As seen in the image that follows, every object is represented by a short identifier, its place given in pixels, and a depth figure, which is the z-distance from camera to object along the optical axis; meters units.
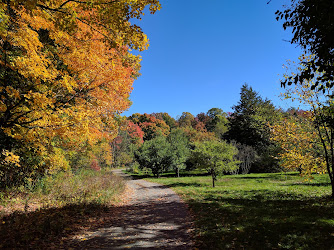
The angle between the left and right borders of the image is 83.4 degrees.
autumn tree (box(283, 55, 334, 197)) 8.59
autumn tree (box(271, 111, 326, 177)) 8.77
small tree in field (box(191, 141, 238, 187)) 15.62
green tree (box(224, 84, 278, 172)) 28.27
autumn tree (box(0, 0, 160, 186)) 3.90
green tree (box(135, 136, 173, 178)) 25.44
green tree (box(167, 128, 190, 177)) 26.28
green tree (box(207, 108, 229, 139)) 50.39
